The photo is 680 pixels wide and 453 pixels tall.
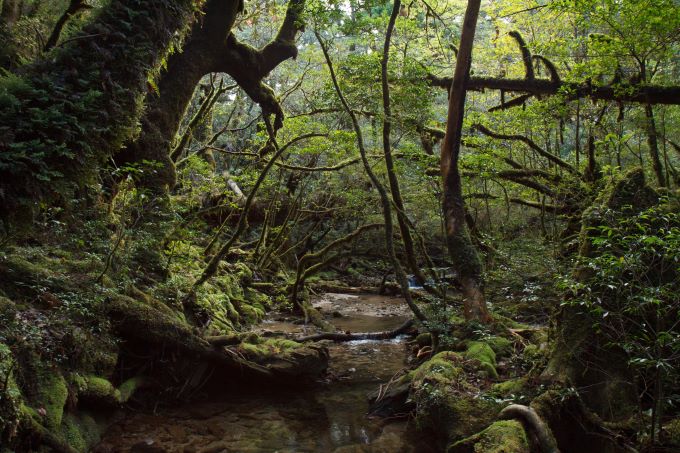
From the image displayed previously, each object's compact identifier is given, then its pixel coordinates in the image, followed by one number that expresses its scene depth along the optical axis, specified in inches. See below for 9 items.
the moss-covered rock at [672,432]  150.9
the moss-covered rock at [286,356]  286.7
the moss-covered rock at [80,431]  179.0
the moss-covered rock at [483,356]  253.9
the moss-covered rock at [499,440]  162.7
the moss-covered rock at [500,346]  288.8
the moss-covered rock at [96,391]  196.6
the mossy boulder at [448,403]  204.5
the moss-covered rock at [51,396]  167.9
